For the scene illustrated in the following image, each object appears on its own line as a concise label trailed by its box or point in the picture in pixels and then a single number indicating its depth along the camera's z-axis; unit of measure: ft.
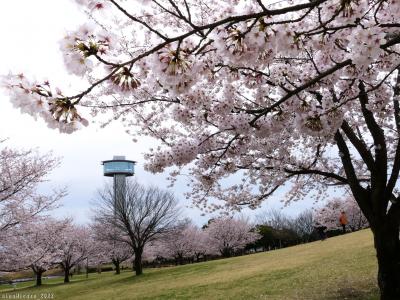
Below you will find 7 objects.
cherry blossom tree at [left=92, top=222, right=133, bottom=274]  109.50
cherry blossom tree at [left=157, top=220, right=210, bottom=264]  181.17
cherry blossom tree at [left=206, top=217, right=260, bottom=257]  177.88
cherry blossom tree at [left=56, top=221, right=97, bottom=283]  134.51
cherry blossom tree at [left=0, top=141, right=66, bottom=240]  35.42
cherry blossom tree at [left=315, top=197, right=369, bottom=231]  167.02
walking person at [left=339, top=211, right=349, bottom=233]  96.72
